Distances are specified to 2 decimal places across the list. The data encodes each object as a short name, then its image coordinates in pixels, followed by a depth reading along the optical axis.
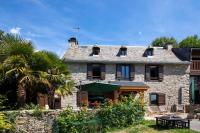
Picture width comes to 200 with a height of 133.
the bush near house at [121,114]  9.75
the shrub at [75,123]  9.23
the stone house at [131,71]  15.72
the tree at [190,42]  28.46
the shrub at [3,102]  9.66
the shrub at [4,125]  8.63
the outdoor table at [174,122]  9.62
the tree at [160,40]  30.63
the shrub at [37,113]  9.31
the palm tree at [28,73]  9.83
